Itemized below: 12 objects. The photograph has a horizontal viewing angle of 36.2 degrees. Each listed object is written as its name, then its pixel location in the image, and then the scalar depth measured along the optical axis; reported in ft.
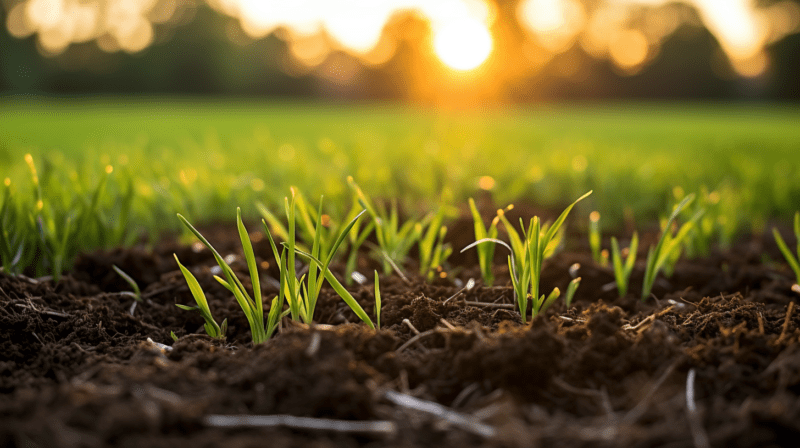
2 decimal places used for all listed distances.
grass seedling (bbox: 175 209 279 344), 2.20
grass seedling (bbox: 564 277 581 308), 2.39
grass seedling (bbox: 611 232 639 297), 2.56
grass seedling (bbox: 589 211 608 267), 2.95
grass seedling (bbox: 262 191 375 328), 2.20
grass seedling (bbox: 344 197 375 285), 2.61
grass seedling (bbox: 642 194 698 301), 2.51
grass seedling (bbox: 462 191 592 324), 2.26
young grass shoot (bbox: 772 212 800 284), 2.44
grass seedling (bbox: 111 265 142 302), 2.50
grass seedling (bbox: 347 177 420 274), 2.61
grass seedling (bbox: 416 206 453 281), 2.58
